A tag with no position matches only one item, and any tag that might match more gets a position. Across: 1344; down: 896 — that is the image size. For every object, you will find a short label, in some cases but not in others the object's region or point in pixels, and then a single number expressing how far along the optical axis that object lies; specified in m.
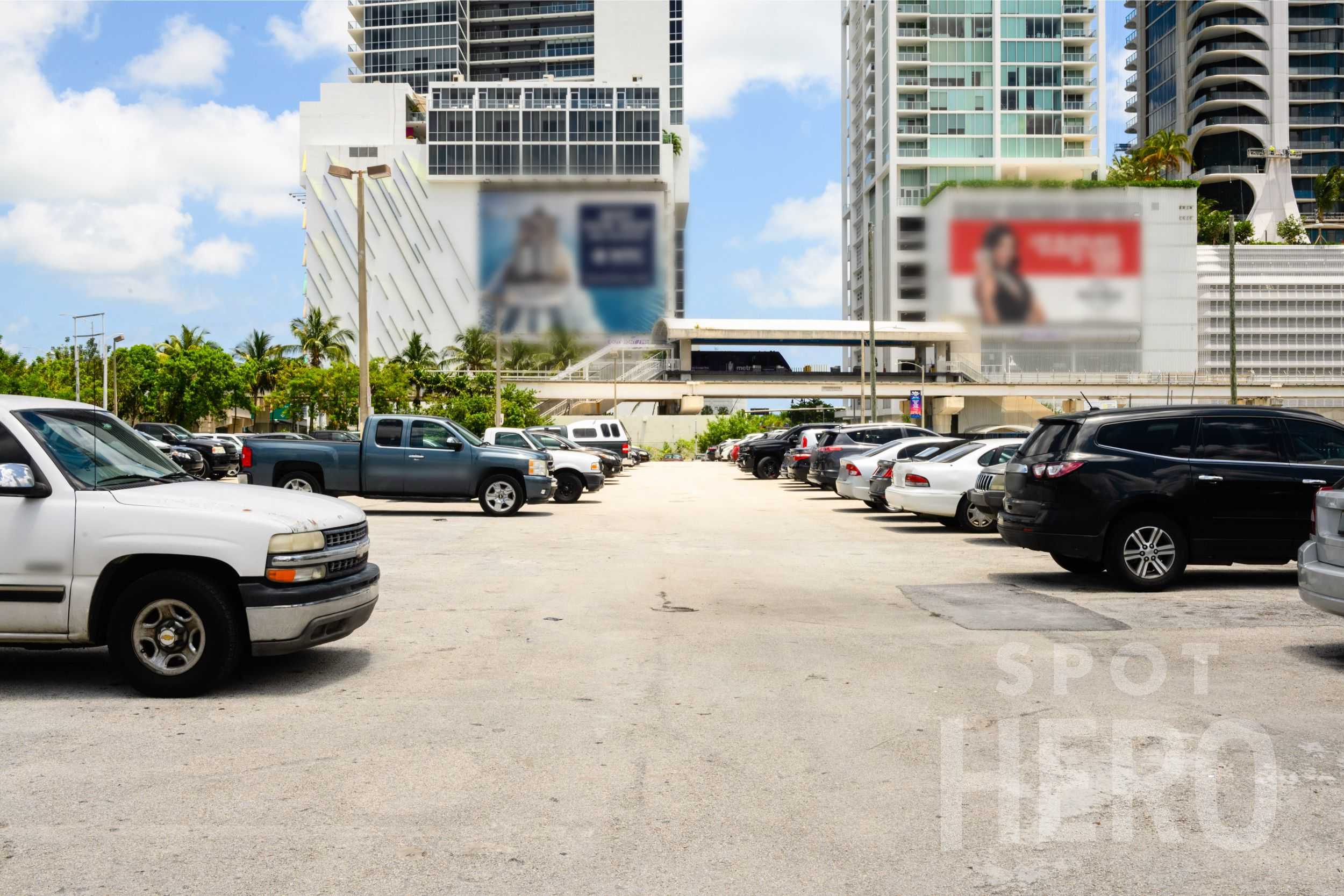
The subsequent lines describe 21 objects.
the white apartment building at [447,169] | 110.75
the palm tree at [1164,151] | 108.06
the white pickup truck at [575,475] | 27.33
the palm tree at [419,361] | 83.31
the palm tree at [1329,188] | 114.56
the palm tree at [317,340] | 96.44
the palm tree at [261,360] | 91.12
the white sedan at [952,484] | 18.44
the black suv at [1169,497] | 11.55
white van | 44.56
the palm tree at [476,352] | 98.56
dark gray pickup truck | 21.45
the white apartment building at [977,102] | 112.12
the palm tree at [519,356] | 92.50
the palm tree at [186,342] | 95.25
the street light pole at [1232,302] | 37.69
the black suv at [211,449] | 39.47
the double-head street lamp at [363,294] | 30.33
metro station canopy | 90.12
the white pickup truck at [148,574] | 6.82
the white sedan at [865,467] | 22.56
